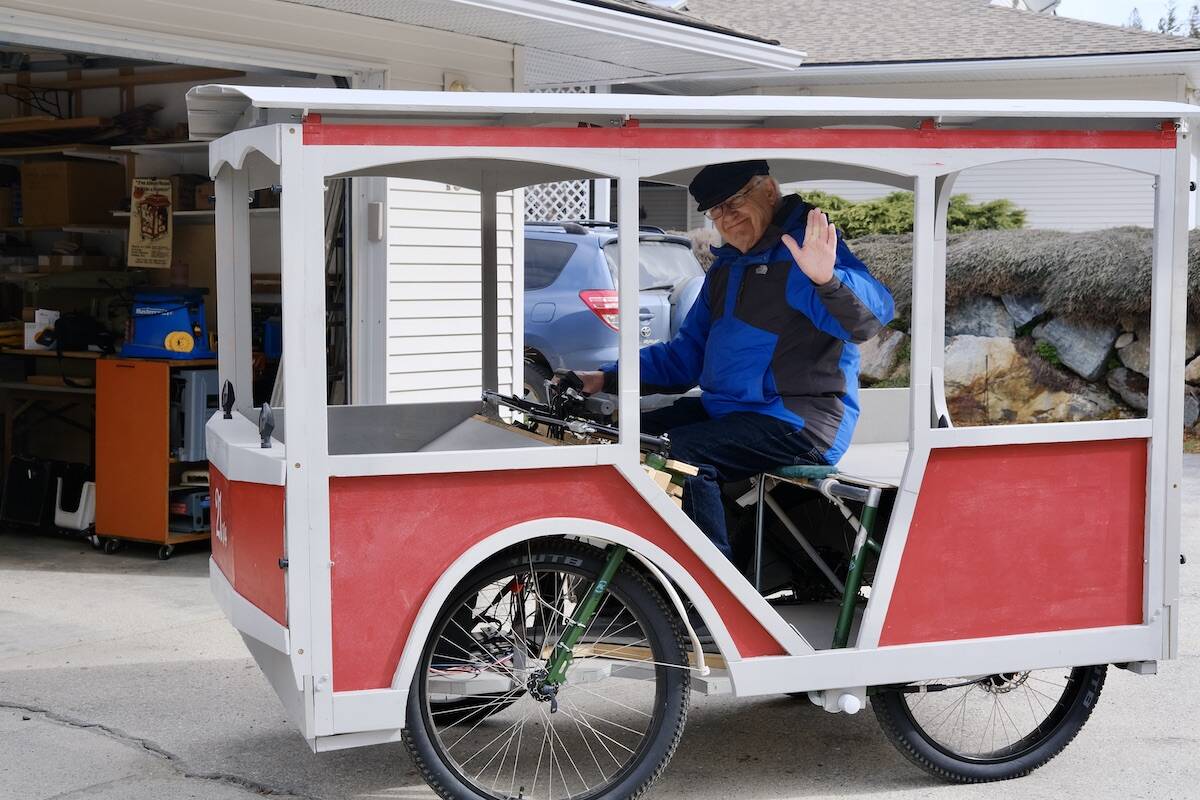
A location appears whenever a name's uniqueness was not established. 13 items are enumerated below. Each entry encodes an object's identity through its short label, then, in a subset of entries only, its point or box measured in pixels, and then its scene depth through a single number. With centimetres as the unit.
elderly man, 419
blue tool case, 757
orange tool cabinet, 747
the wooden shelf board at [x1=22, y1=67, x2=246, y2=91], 871
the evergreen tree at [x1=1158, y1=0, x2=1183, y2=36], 6525
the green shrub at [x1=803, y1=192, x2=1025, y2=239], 1622
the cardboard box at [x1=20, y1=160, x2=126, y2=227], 862
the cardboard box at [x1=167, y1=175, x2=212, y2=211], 840
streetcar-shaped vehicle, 357
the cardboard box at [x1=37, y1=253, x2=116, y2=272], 873
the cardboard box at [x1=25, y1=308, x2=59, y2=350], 809
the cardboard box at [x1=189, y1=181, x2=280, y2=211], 836
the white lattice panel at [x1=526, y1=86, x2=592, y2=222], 1606
